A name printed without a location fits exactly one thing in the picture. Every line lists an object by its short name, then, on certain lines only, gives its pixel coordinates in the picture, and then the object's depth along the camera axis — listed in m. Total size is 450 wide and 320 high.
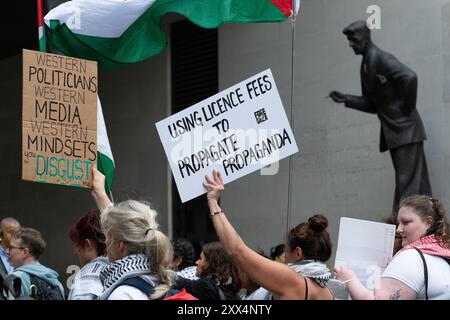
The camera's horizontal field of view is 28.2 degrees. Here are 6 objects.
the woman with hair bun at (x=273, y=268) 4.10
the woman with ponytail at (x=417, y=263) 4.38
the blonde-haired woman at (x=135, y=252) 4.06
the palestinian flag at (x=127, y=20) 7.81
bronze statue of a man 10.41
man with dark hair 5.89
